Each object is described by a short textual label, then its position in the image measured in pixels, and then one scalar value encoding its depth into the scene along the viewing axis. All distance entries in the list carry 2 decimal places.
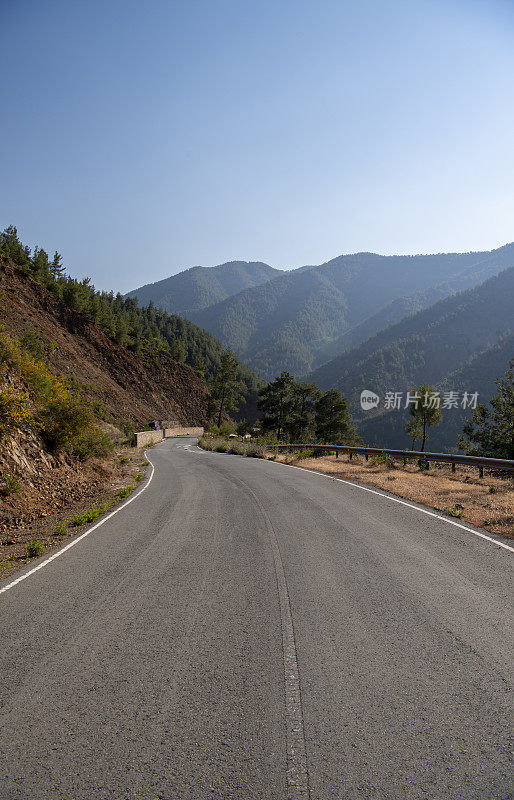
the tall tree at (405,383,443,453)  54.19
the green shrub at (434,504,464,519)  9.43
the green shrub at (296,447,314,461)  27.04
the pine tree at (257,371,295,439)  63.80
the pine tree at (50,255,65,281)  88.75
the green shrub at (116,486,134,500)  13.19
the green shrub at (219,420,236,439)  62.53
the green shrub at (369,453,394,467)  19.64
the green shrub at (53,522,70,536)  8.53
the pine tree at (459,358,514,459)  34.47
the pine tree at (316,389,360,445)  69.00
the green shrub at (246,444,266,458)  30.17
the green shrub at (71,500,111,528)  9.46
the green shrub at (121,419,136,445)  54.54
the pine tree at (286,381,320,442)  66.00
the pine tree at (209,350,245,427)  69.44
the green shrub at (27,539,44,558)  7.23
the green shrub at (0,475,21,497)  10.13
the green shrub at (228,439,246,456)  32.62
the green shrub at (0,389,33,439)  10.66
